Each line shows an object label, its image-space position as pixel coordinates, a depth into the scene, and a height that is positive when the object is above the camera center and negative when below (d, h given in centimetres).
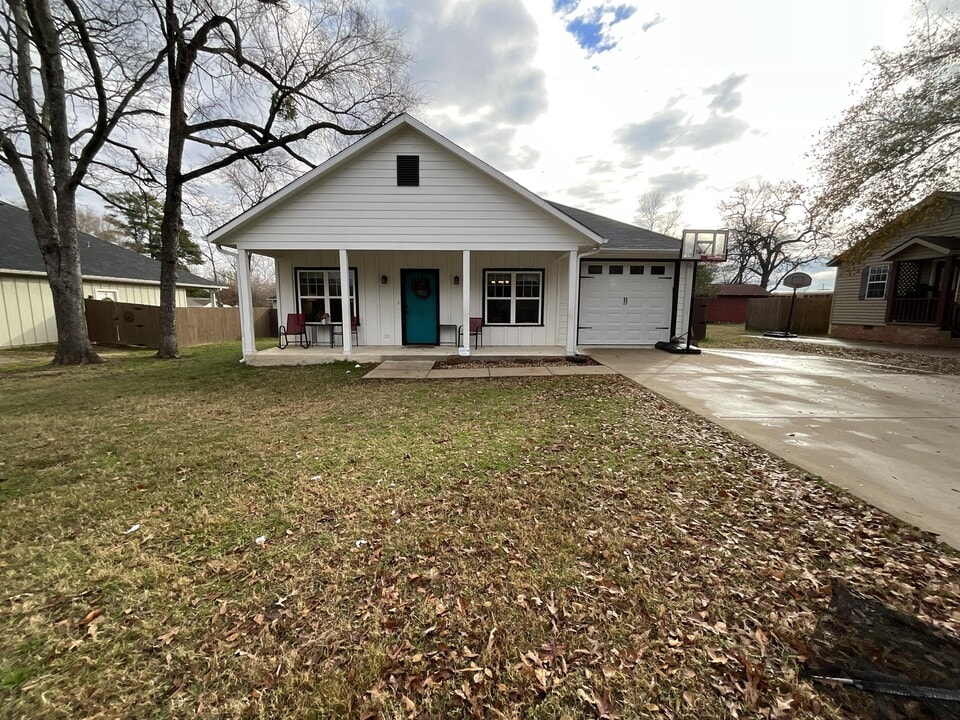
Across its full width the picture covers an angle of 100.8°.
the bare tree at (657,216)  3419 +841
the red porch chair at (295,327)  1097 -50
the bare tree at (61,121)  953 +468
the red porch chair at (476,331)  1102 -55
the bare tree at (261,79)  1066 +686
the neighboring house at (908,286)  1302 +111
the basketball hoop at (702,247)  1054 +178
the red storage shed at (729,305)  3300 +74
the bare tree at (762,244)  3522 +651
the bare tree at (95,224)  3028 +641
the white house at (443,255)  927 +149
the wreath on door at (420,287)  1120 +66
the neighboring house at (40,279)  1331 +111
